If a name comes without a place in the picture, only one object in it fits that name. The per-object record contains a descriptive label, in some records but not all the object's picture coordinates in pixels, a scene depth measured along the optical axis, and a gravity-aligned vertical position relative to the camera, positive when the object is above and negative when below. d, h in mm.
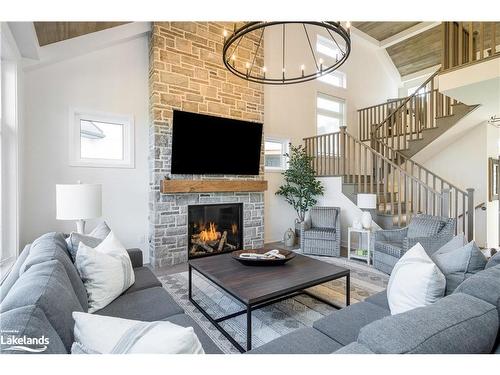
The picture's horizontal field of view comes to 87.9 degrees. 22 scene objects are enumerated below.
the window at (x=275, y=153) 5480 +692
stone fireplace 3875 +1449
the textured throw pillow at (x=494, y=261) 1529 -450
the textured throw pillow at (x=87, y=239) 1946 -436
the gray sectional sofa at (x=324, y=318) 860 -504
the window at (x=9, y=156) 2498 +288
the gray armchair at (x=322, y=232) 4375 -804
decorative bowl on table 2527 -727
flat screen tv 4004 +679
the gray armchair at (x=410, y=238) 3168 -679
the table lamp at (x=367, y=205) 4195 -314
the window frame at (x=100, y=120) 3535 +682
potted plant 5164 +12
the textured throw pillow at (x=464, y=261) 1598 -476
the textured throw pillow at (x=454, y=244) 1947 -446
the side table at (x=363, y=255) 4008 -1088
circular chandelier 4691 +2942
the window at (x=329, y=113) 6309 +1819
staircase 4355 +872
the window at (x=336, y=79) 6477 +2733
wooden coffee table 1933 -792
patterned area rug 2141 -1208
